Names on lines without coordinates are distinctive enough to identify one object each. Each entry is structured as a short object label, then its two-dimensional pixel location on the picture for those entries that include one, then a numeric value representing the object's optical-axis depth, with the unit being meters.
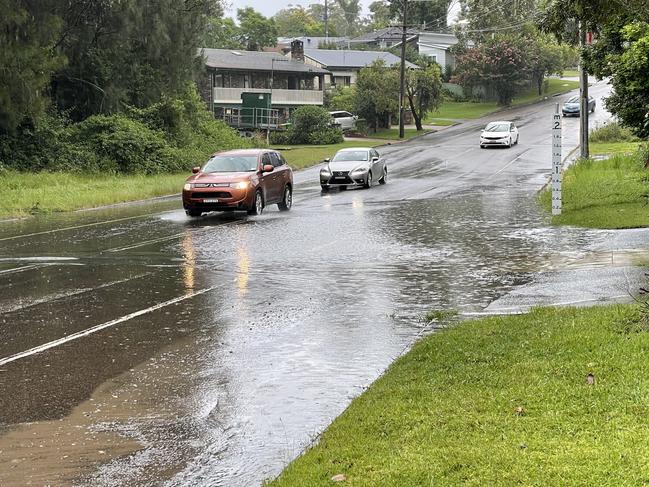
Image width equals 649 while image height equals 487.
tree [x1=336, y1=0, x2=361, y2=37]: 168.62
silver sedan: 31.36
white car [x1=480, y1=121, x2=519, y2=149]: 48.81
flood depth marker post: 20.17
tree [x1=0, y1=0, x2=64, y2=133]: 29.52
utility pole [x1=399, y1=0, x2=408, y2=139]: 60.50
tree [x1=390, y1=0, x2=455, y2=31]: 103.50
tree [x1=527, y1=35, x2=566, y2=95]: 79.56
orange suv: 21.47
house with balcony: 71.81
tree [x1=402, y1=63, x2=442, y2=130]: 65.81
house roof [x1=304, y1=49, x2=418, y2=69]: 88.68
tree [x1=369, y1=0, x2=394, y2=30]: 135.77
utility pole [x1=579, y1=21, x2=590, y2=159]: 32.19
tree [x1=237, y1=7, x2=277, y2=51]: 112.00
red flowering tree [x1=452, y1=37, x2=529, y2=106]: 78.69
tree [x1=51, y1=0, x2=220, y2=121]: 37.75
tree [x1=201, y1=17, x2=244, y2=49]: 99.66
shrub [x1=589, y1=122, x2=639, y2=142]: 49.44
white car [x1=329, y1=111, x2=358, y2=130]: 69.31
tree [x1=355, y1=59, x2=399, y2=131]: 65.62
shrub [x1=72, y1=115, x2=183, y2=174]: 36.56
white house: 101.31
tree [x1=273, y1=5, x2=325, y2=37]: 144.75
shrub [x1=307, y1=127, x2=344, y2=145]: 60.28
